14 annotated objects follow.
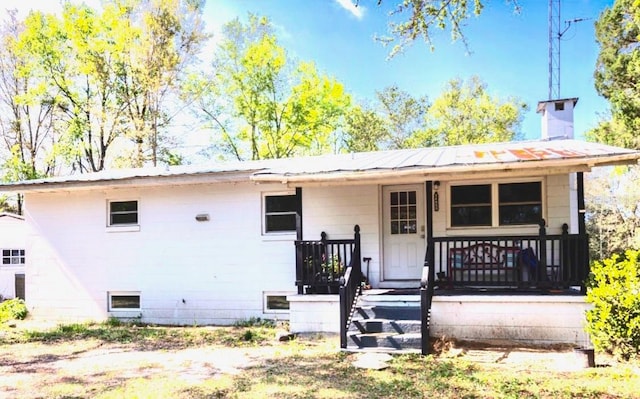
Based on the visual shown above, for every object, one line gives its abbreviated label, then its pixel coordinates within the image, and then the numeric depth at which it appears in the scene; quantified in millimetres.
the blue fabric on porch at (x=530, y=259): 7878
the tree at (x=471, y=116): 26453
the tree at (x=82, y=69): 21906
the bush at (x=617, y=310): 5934
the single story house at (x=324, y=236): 7461
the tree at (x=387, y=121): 25453
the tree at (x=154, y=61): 20953
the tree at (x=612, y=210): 20156
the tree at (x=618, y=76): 15734
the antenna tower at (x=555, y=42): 12250
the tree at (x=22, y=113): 22078
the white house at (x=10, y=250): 16844
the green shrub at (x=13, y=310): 10893
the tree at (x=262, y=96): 25203
